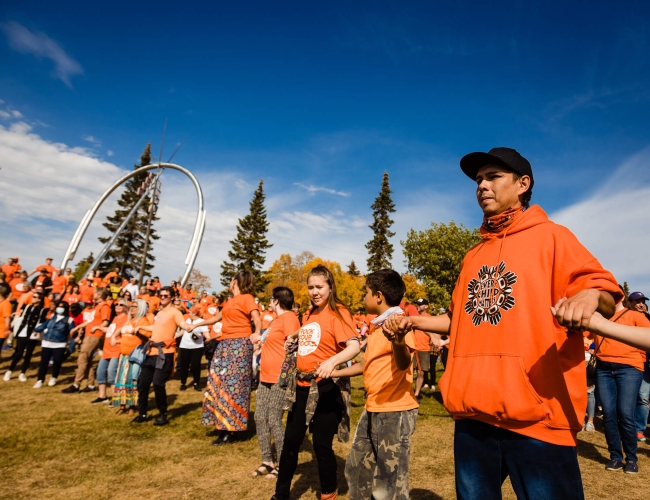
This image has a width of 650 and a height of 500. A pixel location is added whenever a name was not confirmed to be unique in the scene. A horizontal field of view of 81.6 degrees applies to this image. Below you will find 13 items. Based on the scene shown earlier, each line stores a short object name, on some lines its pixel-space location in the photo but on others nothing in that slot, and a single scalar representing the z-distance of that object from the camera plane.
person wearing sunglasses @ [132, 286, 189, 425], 7.10
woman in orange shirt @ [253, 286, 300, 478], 5.04
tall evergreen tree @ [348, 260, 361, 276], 64.75
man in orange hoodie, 1.63
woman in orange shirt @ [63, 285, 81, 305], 13.65
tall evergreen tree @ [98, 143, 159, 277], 48.34
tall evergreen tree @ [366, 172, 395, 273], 53.78
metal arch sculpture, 36.84
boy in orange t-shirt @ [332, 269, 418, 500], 3.03
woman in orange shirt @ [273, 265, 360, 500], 3.76
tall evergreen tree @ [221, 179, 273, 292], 52.50
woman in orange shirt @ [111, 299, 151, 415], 7.59
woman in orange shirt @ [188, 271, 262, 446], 6.20
